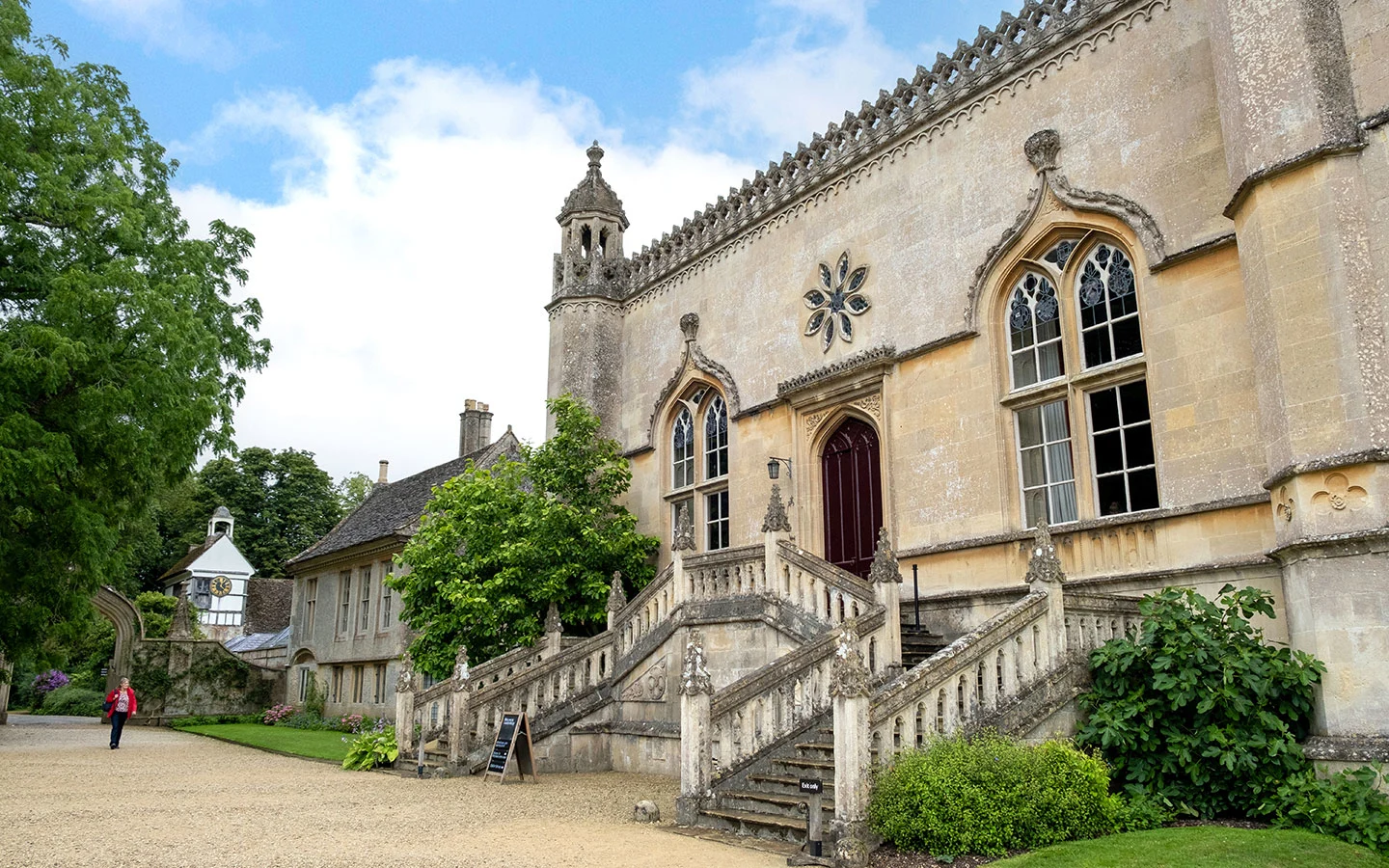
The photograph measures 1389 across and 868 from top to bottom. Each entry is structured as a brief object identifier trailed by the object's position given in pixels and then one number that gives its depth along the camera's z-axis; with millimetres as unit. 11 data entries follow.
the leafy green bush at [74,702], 41812
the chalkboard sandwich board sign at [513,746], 13992
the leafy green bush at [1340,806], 8055
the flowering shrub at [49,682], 48094
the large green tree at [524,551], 17812
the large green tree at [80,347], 15570
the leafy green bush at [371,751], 16234
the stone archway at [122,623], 34781
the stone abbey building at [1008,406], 9469
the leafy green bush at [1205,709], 8977
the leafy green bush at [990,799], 8227
